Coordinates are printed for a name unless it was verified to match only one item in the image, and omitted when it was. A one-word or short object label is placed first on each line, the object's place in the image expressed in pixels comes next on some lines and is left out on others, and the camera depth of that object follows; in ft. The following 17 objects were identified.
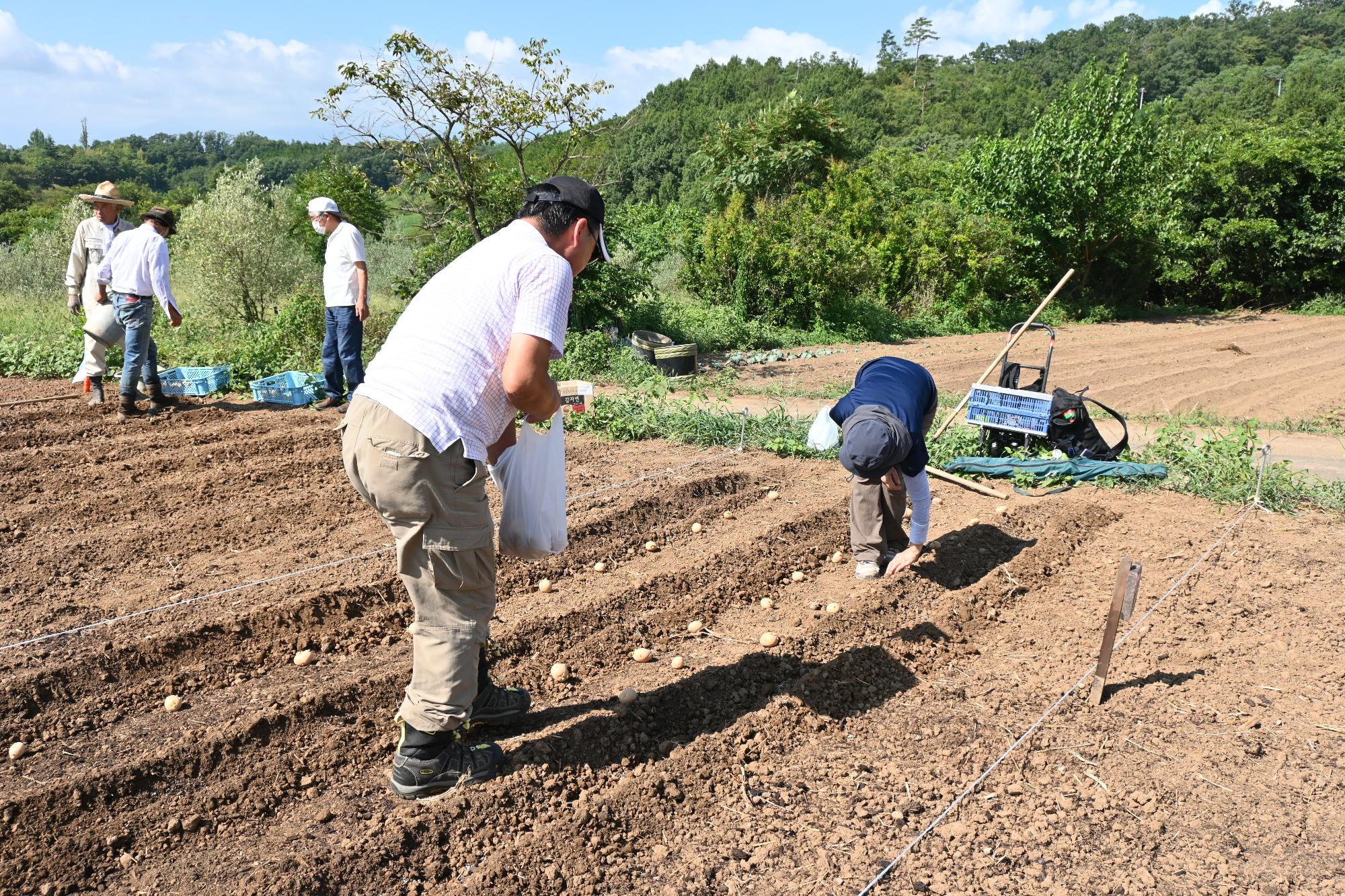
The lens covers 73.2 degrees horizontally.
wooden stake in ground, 10.39
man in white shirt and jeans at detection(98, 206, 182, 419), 22.89
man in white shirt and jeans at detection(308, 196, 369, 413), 23.31
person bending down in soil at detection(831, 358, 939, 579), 12.78
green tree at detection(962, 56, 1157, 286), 57.47
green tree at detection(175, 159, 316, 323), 44.29
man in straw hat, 24.31
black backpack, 19.93
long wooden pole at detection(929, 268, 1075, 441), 20.35
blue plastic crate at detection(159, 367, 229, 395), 26.76
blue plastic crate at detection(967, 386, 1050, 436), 19.76
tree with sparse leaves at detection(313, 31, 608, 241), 30.73
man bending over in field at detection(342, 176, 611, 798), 8.10
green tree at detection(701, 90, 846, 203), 67.15
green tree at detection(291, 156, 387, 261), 69.97
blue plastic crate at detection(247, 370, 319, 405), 25.73
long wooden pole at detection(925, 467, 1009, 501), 18.69
